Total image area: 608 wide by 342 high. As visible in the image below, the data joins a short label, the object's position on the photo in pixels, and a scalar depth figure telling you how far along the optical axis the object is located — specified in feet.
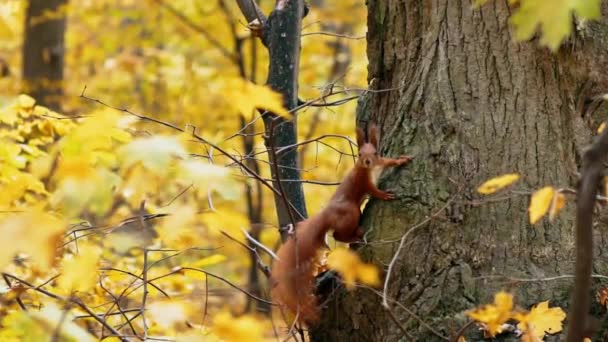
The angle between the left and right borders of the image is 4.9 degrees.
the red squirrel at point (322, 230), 41.71
